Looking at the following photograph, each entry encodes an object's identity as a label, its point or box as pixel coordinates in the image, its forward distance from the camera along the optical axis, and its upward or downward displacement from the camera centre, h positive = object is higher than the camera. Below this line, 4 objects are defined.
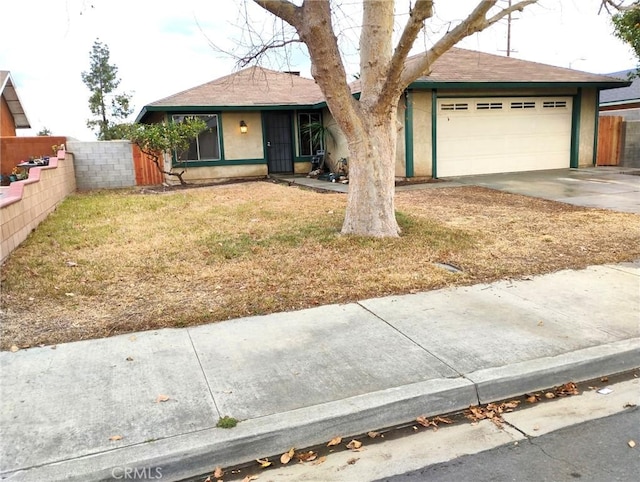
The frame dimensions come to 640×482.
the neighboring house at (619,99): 25.25 +1.39
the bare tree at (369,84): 6.57 +0.73
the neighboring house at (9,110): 25.41 +2.22
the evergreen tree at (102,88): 47.03 +5.49
